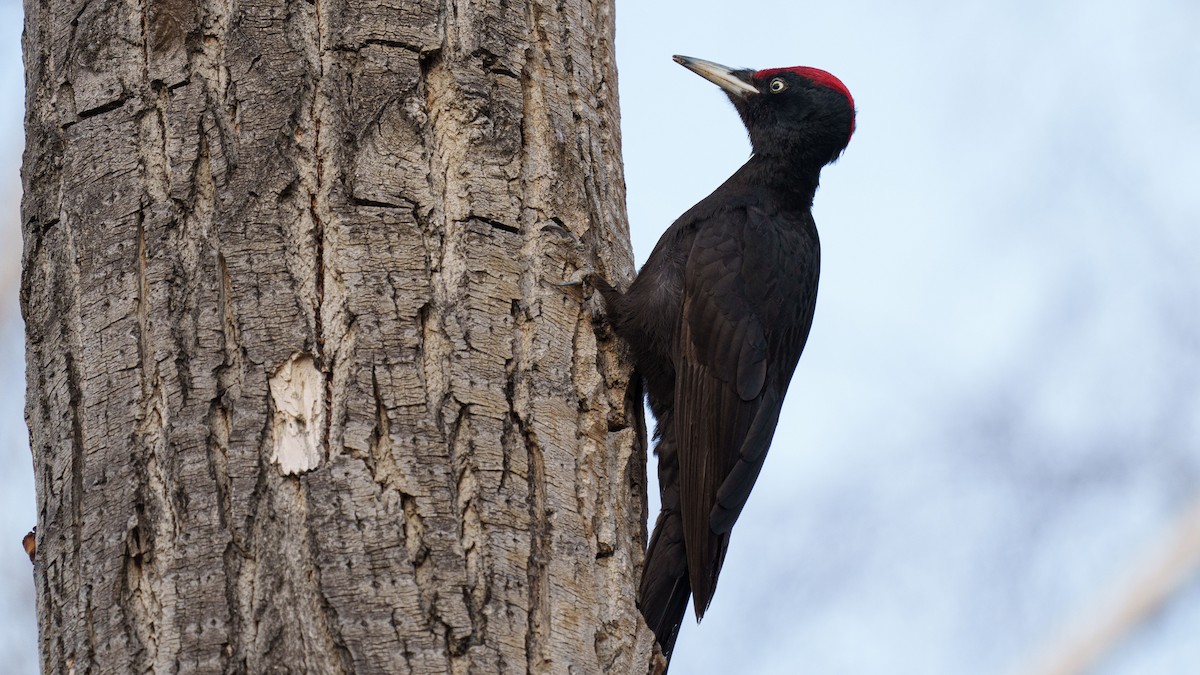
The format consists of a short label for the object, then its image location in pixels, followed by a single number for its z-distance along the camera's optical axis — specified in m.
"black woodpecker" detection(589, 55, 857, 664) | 6.01
